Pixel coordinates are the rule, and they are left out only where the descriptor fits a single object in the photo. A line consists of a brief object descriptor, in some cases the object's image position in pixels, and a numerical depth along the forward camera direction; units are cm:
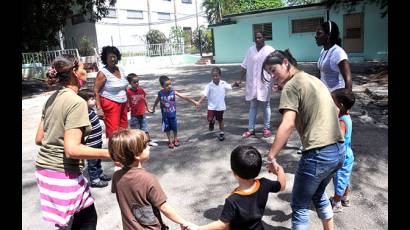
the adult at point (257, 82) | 593
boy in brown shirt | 226
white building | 2903
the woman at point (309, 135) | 261
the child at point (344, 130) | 348
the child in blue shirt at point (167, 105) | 588
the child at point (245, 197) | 230
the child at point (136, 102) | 591
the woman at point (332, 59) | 402
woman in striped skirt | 241
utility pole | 2942
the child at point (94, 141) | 434
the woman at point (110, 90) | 495
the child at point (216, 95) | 612
